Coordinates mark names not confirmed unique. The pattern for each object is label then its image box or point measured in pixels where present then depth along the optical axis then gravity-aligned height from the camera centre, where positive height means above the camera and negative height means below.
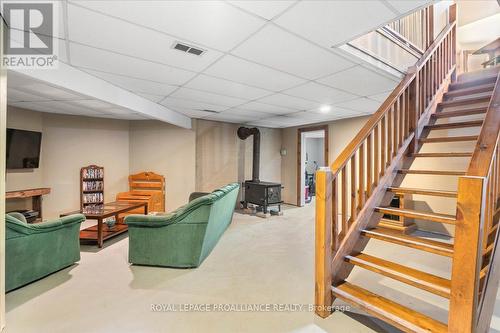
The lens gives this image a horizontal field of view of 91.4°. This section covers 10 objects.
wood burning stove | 5.86 -0.52
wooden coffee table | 3.67 -0.84
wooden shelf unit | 5.38 -0.43
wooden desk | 4.24 -0.51
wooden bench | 5.67 -0.57
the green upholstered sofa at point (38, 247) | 2.40 -0.88
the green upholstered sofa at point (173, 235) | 2.98 -0.84
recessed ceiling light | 4.54 +1.15
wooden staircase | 1.47 -0.37
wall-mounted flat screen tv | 4.23 +0.32
